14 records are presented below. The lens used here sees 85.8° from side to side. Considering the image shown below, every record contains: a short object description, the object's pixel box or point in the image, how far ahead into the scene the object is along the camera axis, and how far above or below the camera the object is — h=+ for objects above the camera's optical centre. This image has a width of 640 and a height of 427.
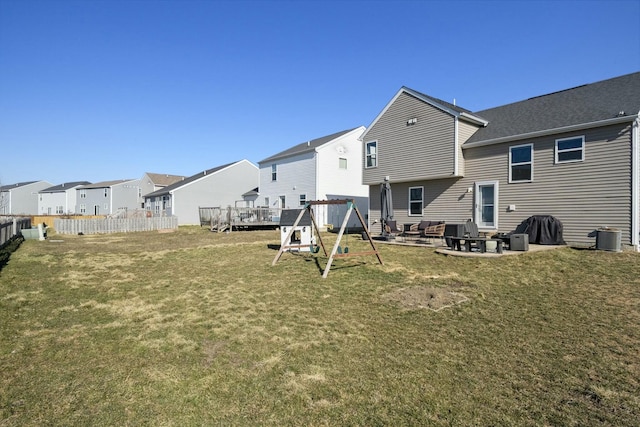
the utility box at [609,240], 10.69 -0.84
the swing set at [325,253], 8.96 -1.12
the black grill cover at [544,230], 12.66 -0.64
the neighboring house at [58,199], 61.25 +2.12
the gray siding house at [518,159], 11.61 +2.23
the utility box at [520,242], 11.33 -0.97
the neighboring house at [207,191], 36.56 +2.26
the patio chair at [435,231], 14.19 -0.78
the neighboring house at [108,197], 50.78 +2.19
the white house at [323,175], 26.12 +2.95
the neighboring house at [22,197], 64.69 +2.59
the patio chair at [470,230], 12.91 -0.66
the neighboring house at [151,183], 48.25 +4.02
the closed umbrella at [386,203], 16.05 +0.42
